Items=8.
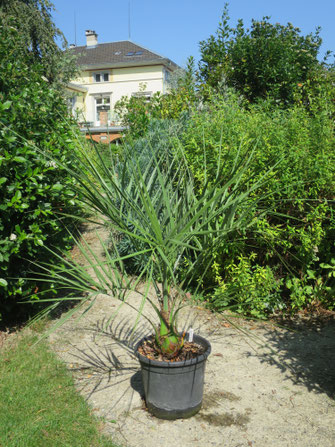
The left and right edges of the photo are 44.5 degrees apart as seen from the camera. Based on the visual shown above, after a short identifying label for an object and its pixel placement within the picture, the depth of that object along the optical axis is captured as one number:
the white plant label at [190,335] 2.97
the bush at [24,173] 3.50
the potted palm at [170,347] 2.52
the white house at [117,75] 29.47
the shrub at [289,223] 4.44
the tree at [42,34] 14.19
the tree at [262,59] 7.84
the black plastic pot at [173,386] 2.73
